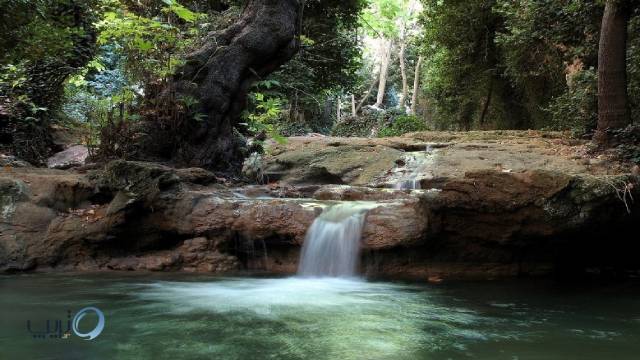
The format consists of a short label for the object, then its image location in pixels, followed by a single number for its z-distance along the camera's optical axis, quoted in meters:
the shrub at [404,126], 20.47
